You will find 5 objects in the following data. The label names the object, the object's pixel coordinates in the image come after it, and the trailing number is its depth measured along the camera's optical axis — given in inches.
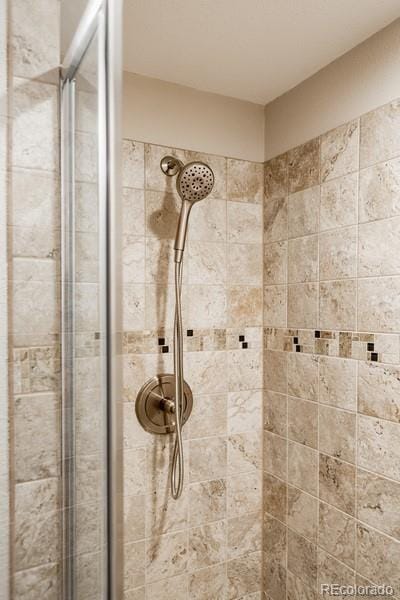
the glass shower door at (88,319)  20.6
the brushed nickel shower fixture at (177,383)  50.0
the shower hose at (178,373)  51.1
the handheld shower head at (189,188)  49.5
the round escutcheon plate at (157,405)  55.0
